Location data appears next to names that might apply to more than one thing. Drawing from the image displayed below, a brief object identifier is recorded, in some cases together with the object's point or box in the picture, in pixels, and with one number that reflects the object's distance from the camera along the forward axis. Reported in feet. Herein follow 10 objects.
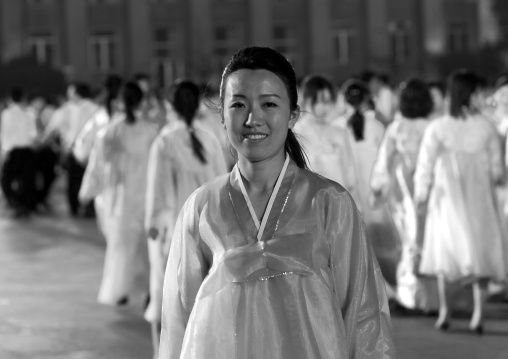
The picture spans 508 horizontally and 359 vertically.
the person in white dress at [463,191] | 26.91
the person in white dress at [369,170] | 32.60
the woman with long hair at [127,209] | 30.35
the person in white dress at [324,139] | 29.32
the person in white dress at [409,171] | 29.55
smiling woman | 11.14
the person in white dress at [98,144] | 32.32
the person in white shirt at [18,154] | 59.88
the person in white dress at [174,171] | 23.29
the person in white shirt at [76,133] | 58.70
